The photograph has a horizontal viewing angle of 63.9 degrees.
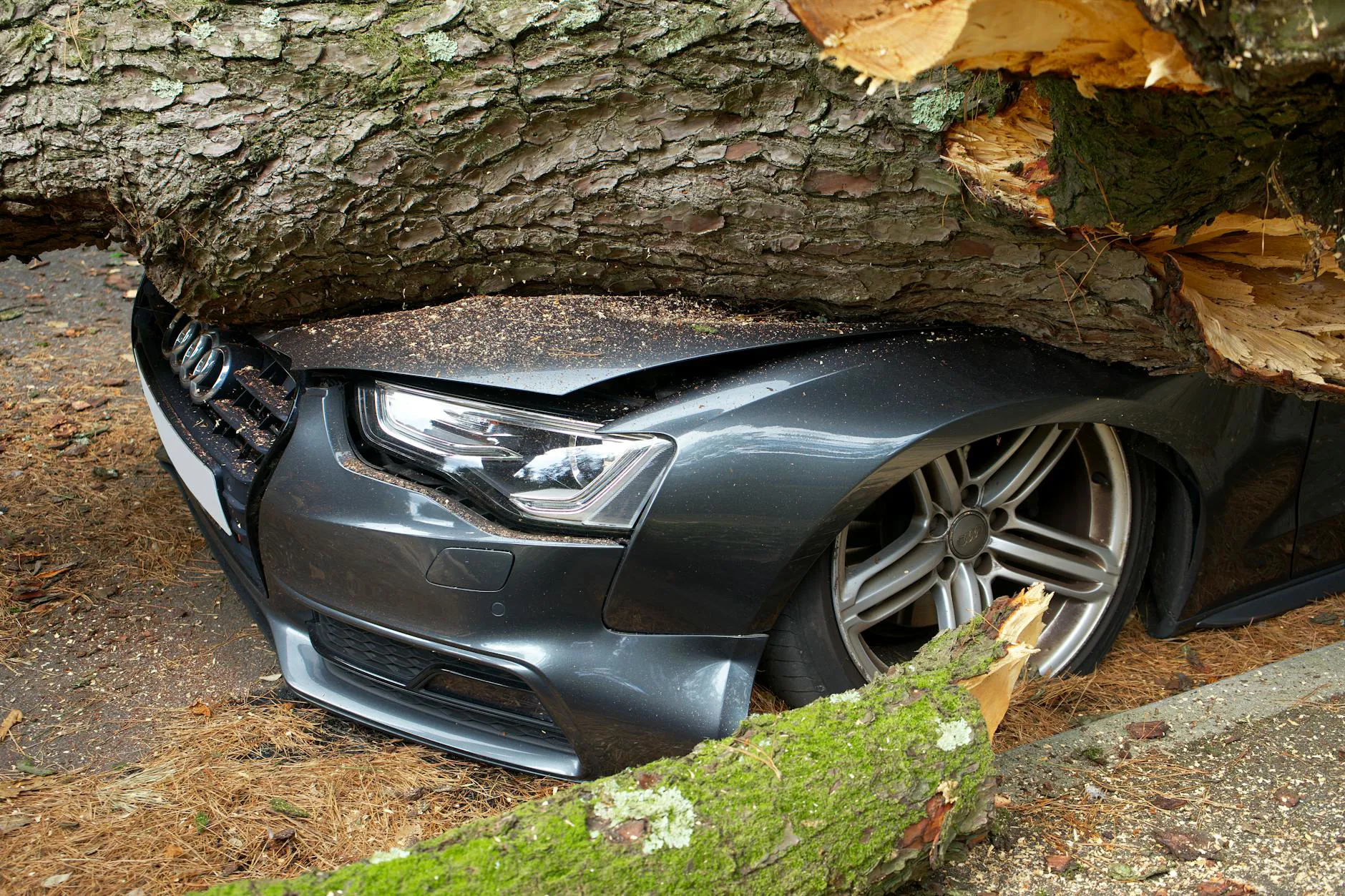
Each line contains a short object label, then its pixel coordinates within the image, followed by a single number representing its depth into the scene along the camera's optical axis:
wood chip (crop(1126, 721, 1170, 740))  2.51
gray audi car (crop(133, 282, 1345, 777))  2.10
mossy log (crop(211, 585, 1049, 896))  1.56
